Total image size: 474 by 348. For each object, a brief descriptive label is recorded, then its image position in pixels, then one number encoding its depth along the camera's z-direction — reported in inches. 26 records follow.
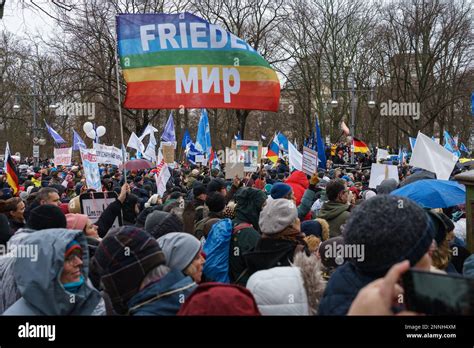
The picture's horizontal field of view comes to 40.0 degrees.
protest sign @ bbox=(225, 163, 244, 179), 430.6
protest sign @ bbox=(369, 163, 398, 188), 463.8
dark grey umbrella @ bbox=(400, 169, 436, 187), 371.9
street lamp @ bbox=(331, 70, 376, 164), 1128.2
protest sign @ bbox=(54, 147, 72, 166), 733.9
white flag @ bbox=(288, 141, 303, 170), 581.1
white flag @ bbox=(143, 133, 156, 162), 834.2
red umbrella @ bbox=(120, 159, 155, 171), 716.7
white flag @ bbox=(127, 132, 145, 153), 880.9
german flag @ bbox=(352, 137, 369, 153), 1065.0
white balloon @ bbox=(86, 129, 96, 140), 770.2
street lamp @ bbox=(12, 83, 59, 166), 1254.3
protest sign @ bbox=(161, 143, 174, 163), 582.6
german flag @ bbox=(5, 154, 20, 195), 417.4
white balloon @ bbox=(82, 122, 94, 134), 811.3
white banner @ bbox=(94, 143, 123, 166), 533.6
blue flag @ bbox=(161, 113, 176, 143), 772.6
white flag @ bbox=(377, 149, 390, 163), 834.8
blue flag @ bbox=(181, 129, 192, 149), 1034.3
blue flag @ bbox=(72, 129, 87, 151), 583.5
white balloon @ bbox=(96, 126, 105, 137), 852.7
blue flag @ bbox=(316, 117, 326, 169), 440.9
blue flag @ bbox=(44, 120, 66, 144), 979.3
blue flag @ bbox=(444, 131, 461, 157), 819.5
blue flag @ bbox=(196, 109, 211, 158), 807.1
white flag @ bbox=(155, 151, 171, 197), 433.1
